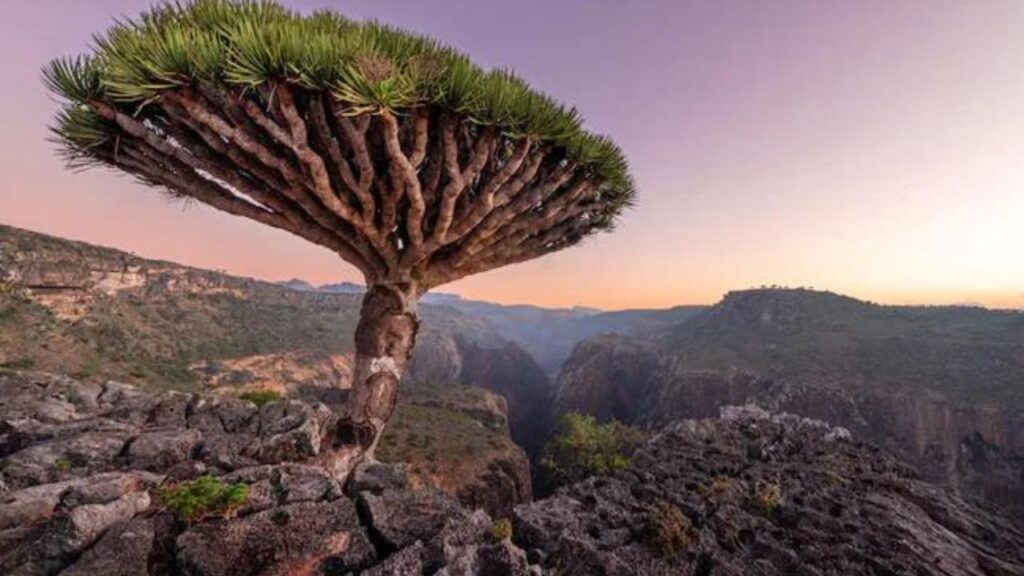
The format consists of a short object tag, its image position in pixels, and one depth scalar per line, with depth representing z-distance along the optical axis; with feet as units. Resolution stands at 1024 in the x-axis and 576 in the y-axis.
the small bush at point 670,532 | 18.89
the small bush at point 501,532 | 14.83
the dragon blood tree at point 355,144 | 14.64
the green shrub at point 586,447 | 126.00
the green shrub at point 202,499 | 12.84
